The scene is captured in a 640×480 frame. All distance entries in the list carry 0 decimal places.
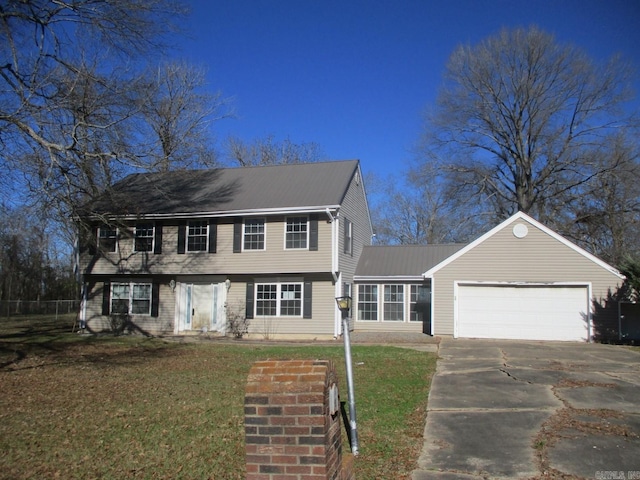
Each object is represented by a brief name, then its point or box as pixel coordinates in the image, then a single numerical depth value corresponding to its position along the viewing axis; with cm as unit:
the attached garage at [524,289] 1855
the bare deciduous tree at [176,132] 2902
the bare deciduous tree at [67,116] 1339
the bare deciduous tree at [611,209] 2842
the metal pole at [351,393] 604
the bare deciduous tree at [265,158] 4144
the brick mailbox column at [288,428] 350
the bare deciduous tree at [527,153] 3033
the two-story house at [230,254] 2000
